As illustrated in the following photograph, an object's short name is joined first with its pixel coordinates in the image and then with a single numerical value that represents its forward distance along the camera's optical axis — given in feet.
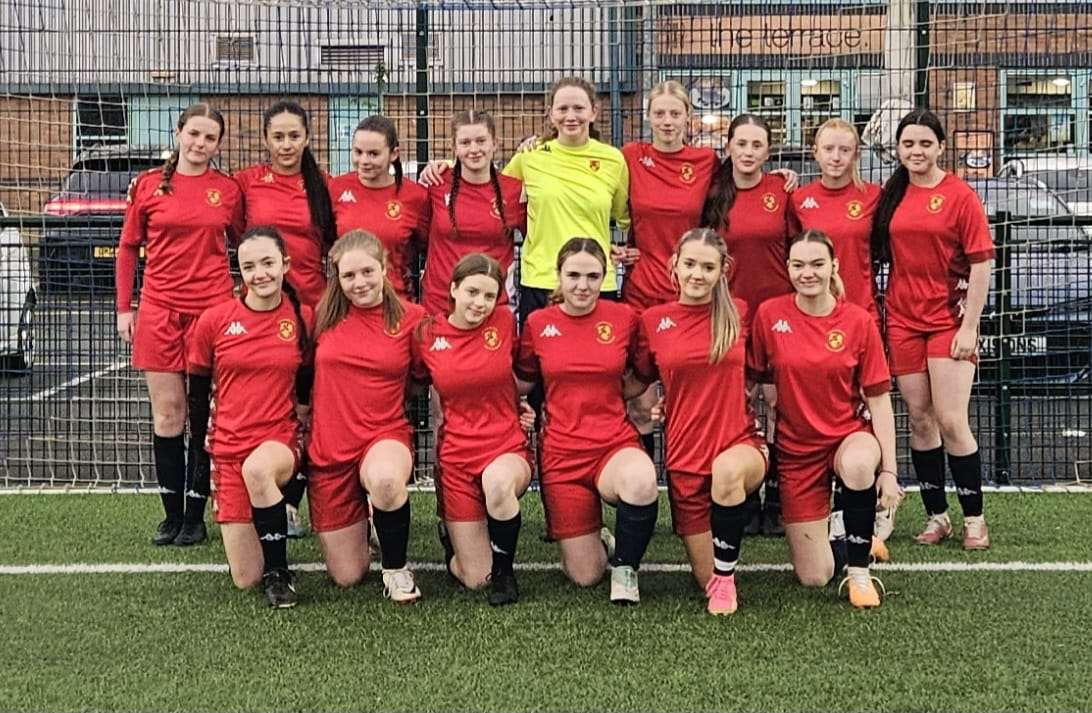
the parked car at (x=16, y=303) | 24.03
